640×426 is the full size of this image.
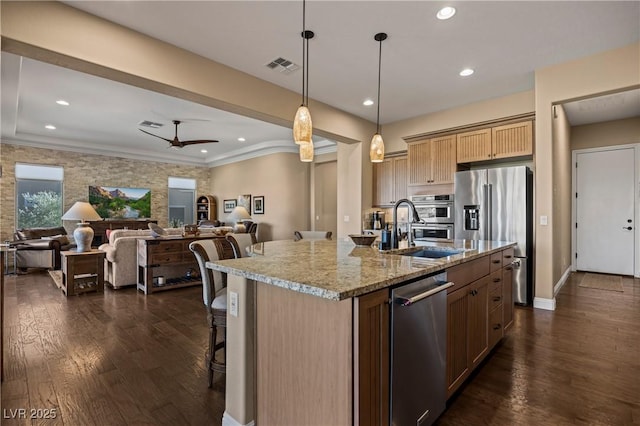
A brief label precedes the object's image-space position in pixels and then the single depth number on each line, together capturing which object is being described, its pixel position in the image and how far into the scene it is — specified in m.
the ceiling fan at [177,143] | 6.19
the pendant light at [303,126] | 2.56
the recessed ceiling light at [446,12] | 2.72
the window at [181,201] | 10.15
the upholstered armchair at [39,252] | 6.41
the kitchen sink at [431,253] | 2.50
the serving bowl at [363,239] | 2.69
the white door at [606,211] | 5.61
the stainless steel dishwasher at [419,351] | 1.36
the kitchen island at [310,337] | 1.20
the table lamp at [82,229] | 4.86
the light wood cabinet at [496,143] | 4.32
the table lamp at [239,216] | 7.29
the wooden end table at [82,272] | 4.47
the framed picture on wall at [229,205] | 10.04
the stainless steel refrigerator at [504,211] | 4.05
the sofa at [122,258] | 4.91
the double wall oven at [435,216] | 4.89
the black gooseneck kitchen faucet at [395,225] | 2.32
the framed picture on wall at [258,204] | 9.01
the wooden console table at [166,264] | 4.73
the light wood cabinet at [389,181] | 5.89
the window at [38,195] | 7.47
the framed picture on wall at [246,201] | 9.41
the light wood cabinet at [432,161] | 5.04
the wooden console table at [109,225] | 8.29
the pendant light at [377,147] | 3.20
